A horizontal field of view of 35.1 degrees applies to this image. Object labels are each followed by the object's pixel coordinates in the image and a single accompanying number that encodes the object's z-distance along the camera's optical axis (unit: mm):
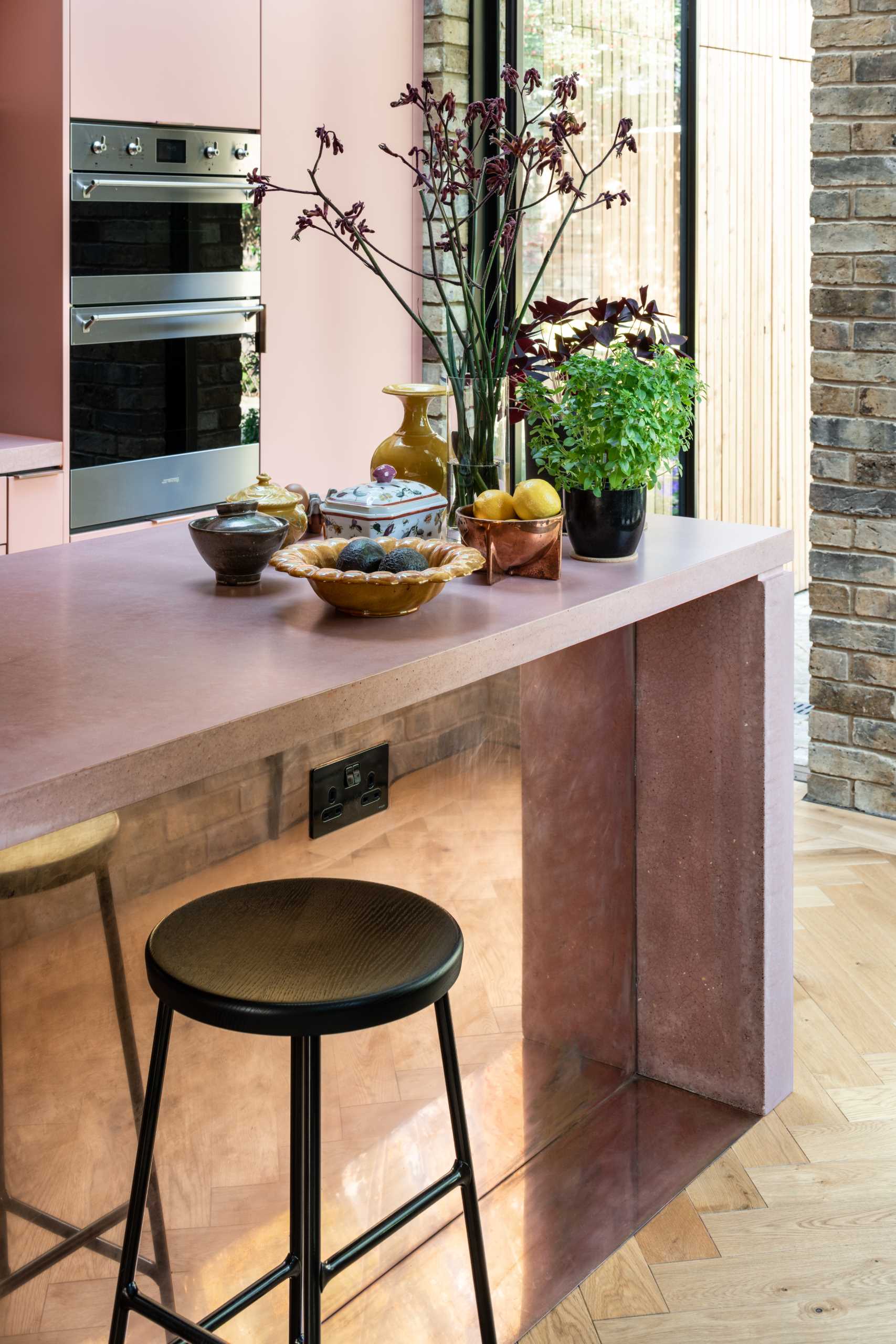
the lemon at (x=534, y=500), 2002
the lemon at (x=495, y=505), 2020
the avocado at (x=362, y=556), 1848
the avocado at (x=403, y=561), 1807
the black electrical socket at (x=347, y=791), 1906
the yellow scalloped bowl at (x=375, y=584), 1773
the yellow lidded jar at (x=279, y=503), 2133
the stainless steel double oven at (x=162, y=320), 3871
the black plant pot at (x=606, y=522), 2133
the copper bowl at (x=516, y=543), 2008
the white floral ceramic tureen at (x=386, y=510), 2027
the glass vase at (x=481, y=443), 2137
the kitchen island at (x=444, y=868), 1579
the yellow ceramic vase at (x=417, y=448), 2227
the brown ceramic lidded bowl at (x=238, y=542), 1924
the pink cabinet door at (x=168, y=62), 3746
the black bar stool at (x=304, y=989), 1405
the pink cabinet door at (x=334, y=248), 4371
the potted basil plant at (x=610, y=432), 2078
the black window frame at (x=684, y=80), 4359
